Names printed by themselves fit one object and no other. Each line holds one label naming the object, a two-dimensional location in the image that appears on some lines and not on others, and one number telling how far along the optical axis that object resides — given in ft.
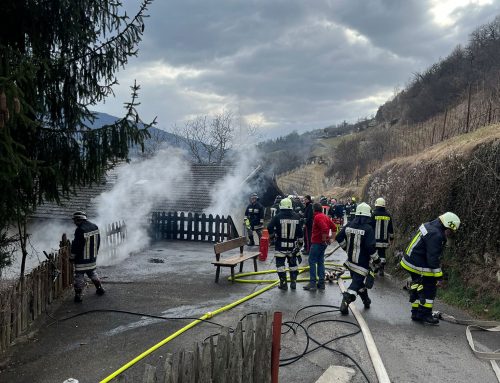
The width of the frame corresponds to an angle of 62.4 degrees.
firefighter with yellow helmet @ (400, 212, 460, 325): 22.12
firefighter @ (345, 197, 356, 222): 69.13
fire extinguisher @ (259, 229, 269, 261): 39.58
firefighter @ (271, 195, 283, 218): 55.88
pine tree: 18.90
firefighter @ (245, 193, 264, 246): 49.24
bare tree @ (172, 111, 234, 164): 162.02
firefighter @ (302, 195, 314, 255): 40.96
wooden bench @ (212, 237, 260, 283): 31.40
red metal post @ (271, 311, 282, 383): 13.03
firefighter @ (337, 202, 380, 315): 23.75
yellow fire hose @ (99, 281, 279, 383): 16.29
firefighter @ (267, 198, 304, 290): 28.73
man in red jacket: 28.86
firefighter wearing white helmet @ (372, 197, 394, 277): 33.60
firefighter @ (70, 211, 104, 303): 26.50
